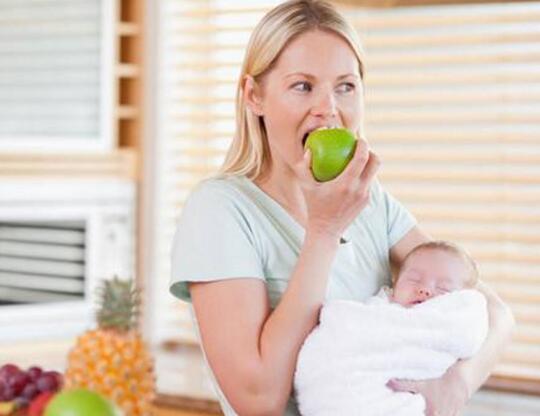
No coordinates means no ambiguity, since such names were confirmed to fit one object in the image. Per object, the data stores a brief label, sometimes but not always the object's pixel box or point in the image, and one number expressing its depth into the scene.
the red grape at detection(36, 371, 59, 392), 2.59
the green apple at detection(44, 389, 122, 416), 1.73
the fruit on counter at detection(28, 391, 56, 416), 1.95
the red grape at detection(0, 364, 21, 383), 2.59
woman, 2.34
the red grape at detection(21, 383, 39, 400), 2.56
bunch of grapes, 2.57
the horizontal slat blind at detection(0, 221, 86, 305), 4.39
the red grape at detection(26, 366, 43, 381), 2.61
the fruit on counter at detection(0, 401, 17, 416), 2.52
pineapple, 3.16
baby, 2.35
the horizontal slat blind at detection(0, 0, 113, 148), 4.43
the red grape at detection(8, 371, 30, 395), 2.59
